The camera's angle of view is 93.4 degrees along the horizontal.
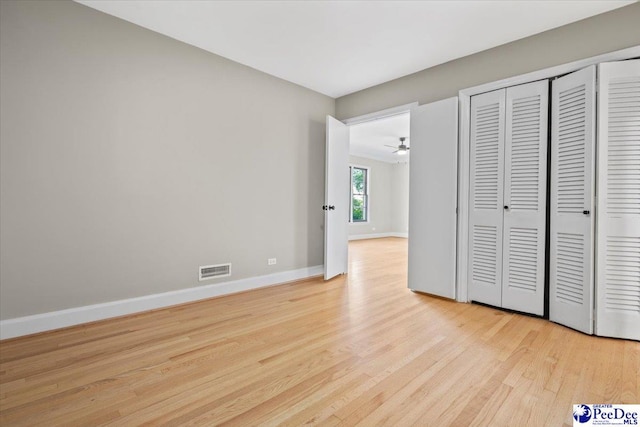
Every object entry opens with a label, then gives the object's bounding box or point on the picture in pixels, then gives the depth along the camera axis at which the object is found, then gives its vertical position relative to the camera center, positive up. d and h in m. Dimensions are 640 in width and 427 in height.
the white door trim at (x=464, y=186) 3.25 +0.25
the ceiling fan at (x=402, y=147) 7.62 +1.55
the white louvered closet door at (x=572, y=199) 2.49 +0.09
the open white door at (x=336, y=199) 4.17 +0.12
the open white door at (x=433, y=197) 3.32 +0.13
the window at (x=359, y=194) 9.74 +0.44
